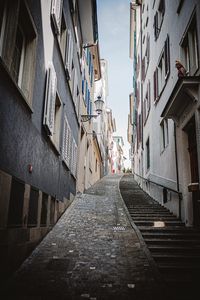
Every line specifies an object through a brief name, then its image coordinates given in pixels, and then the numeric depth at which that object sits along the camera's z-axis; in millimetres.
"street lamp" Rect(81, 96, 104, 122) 13258
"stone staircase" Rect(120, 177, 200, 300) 4777
